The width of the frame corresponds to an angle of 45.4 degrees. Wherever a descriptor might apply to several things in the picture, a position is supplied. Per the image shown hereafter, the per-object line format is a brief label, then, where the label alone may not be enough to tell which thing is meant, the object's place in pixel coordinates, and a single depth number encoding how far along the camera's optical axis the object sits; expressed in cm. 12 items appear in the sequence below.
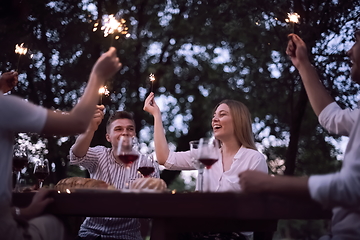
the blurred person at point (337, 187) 179
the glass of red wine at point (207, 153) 257
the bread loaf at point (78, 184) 278
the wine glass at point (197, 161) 262
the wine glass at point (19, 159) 314
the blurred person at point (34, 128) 193
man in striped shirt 362
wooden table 193
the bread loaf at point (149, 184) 255
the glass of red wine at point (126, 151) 259
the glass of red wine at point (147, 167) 310
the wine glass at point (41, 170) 350
